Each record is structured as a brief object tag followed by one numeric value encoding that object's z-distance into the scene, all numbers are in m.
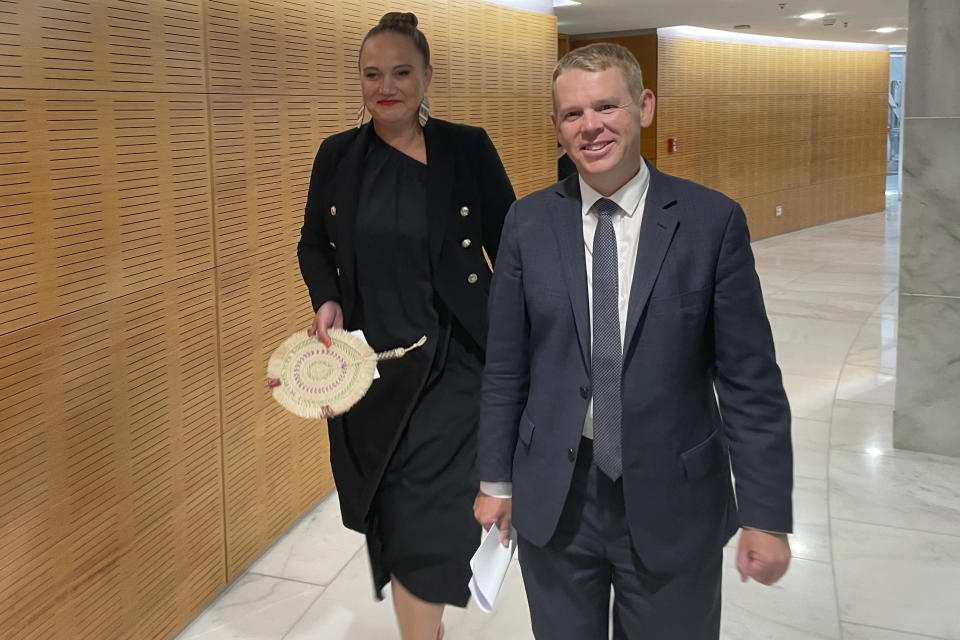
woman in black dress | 2.49
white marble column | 4.45
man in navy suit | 1.67
